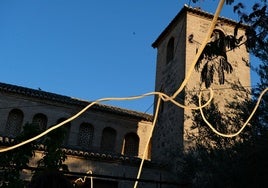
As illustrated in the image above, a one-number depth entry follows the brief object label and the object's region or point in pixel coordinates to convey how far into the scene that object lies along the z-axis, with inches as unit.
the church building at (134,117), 575.8
